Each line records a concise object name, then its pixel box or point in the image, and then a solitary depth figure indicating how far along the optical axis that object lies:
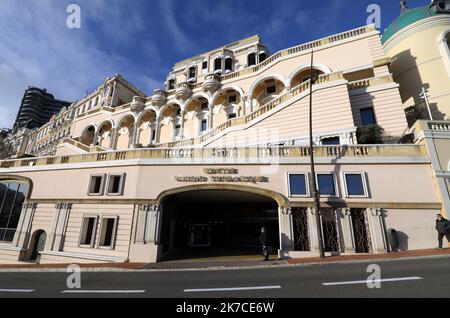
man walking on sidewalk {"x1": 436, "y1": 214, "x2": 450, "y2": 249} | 11.38
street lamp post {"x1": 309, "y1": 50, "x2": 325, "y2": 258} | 11.98
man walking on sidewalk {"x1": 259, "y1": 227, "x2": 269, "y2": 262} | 12.63
